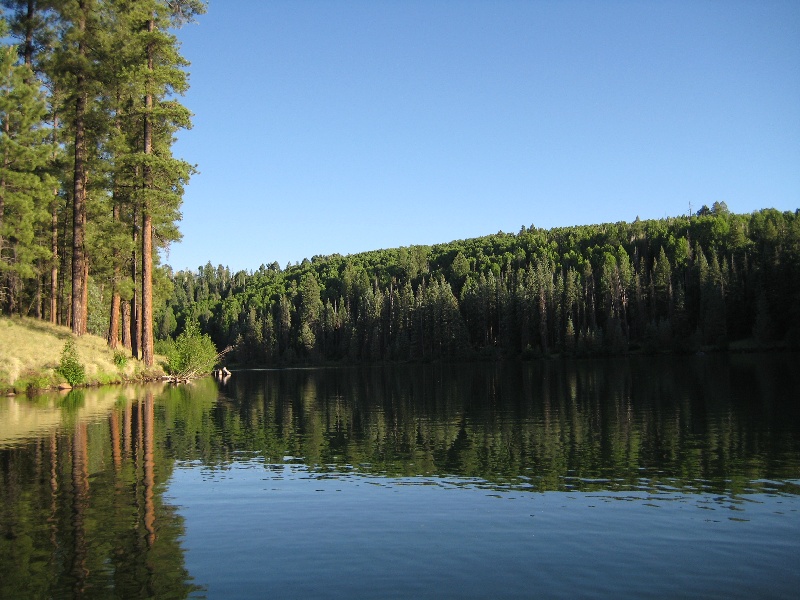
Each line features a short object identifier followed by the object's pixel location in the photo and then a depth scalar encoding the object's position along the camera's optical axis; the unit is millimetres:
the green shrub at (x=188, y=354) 49656
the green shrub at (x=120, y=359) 40853
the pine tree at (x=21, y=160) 36906
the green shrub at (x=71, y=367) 36031
